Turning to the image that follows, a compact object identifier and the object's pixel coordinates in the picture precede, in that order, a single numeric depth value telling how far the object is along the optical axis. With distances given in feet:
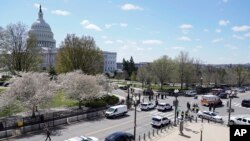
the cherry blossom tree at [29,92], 118.11
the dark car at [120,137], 84.39
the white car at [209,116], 130.52
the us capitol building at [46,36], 520.79
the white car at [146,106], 154.61
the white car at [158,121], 117.19
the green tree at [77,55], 207.62
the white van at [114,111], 133.59
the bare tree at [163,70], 268.41
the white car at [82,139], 81.64
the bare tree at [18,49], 190.49
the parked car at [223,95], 220.84
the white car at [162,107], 154.21
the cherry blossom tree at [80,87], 146.51
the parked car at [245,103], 182.19
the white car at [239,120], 120.62
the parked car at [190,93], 227.12
